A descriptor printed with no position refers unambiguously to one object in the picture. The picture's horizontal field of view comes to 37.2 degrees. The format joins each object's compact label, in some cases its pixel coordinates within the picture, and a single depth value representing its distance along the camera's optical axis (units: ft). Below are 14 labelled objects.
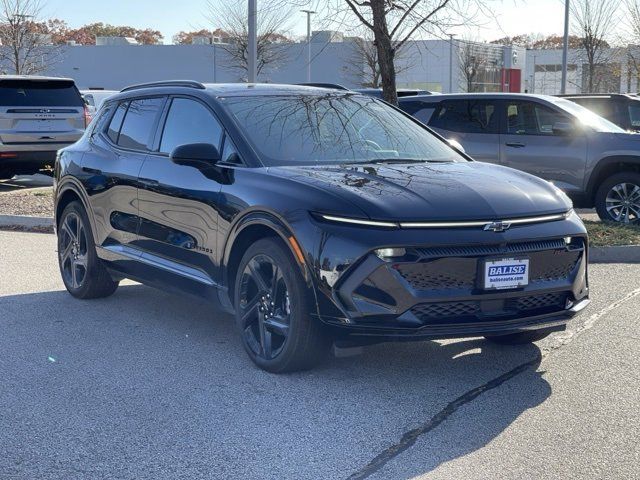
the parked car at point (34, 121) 53.36
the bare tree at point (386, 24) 41.09
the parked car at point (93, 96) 89.20
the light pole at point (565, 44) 103.60
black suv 16.89
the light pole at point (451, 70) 179.93
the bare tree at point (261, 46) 164.96
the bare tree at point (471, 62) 188.34
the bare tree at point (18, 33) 98.53
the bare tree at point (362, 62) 150.51
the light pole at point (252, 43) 52.54
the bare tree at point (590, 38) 111.34
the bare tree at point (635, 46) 95.55
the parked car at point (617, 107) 49.11
